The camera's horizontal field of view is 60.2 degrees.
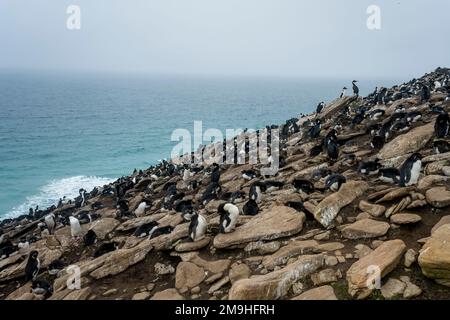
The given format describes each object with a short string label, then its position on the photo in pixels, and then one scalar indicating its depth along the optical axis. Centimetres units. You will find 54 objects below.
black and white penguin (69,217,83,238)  1917
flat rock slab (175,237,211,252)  1251
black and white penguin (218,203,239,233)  1273
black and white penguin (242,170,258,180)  2038
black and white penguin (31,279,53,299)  1288
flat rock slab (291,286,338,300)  838
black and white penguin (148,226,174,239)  1496
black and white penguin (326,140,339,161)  1878
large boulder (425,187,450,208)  1058
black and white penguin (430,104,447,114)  2003
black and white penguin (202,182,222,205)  1850
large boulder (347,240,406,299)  824
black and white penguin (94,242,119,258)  1495
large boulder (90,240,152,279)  1264
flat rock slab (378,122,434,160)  1623
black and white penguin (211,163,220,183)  2252
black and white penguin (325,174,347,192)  1373
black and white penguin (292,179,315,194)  1470
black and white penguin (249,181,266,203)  1573
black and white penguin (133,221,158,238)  1600
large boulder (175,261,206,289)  1084
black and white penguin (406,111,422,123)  1977
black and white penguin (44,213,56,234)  2286
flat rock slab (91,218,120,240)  1840
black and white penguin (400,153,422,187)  1235
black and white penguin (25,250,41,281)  1514
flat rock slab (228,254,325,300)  888
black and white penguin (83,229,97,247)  1753
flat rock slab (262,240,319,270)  1043
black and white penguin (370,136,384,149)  1838
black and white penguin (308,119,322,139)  2443
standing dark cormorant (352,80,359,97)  3609
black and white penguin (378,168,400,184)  1308
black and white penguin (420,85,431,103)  2427
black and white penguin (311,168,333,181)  1573
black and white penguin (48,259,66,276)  1497
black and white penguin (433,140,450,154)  1452
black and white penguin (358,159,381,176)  1470
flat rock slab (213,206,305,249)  1167
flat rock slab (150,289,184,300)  1036
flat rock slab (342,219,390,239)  1037
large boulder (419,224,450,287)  798
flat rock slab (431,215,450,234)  975
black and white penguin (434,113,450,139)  1608
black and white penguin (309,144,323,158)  2036
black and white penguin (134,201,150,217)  2085
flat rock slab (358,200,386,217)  1132
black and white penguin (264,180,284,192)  1683
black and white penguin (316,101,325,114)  3592
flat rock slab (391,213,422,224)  1028
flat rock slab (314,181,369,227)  1176
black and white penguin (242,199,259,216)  1406
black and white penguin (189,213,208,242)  1298
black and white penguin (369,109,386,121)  2431
